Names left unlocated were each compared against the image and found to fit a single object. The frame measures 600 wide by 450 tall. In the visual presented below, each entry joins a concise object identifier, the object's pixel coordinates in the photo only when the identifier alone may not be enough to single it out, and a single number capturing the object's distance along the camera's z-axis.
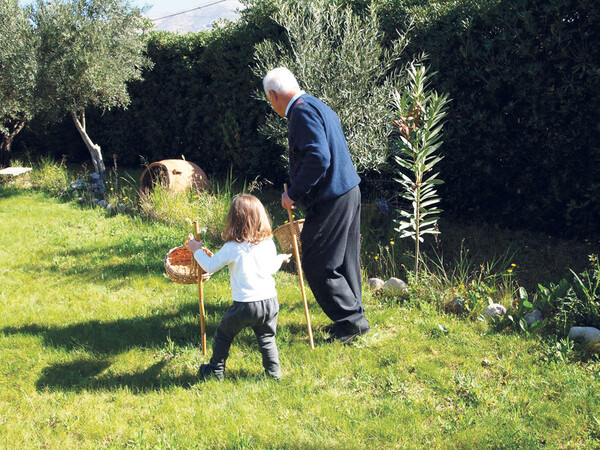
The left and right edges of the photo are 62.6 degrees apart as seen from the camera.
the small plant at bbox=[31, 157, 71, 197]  8.77
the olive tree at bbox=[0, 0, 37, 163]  7.80
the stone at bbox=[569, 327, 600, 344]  3.64
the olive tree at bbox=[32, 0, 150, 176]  7.93
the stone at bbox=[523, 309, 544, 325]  4.02
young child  3.17
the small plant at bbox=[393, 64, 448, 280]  4.52
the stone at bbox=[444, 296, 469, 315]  4.34
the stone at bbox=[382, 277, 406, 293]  4.65
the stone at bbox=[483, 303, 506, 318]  4.14
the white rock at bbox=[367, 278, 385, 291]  4.84
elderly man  3.40
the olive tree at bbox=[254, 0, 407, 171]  5.79
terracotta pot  7.53
